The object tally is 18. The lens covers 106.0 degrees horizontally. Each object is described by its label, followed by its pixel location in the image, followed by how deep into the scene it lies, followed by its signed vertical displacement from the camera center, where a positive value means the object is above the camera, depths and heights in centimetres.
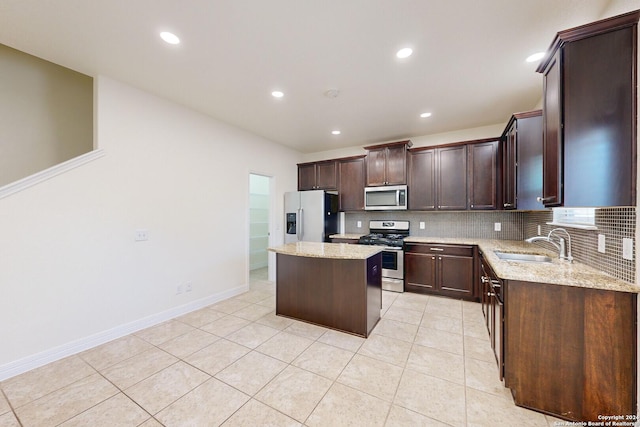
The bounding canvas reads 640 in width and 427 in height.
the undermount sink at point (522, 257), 244 -45
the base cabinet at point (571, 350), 138 -83
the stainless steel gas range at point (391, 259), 398 -75
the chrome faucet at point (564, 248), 213 -31
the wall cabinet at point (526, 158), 249 +61
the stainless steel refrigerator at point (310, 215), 468 -4
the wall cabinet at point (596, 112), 134 +60
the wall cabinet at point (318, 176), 510 +83
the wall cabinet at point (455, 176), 373 +63
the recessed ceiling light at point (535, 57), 217 +145
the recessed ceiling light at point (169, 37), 193 +143
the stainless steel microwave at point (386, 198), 428 +29
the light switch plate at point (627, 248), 142 -20
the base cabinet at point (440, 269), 358 -86
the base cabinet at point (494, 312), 179 -86
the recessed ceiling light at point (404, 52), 210 +143
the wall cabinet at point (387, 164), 432 +92
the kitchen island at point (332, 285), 257 -83
